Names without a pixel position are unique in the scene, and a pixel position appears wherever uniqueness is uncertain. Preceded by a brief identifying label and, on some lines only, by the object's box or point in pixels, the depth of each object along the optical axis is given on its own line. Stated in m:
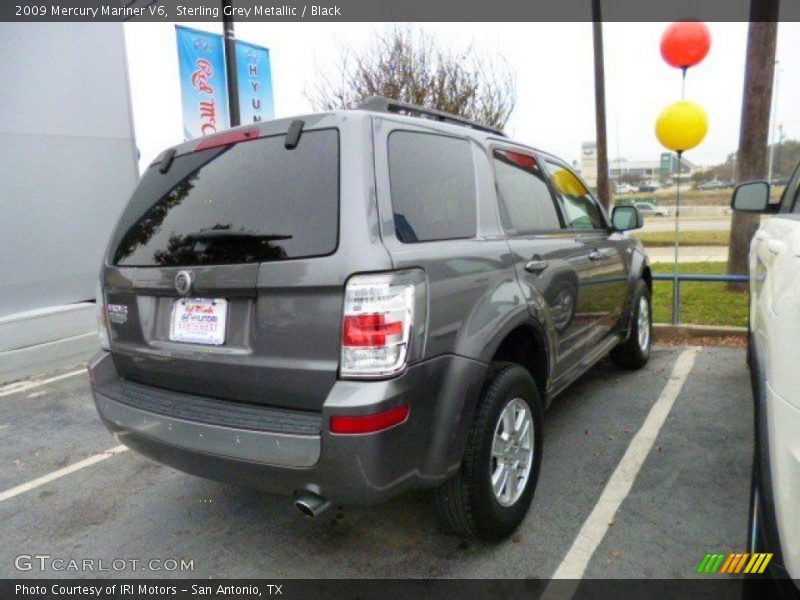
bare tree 12.16
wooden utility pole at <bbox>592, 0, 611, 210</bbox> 10.58
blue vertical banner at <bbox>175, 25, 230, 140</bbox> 7.39
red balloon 7.72
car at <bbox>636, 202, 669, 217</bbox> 34.05
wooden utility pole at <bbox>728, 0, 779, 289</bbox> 6.97
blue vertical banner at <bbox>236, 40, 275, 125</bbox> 8.10
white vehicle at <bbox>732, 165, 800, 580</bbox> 1.43
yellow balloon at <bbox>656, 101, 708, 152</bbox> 7.49
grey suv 1.93
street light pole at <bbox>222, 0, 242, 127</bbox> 7.03
